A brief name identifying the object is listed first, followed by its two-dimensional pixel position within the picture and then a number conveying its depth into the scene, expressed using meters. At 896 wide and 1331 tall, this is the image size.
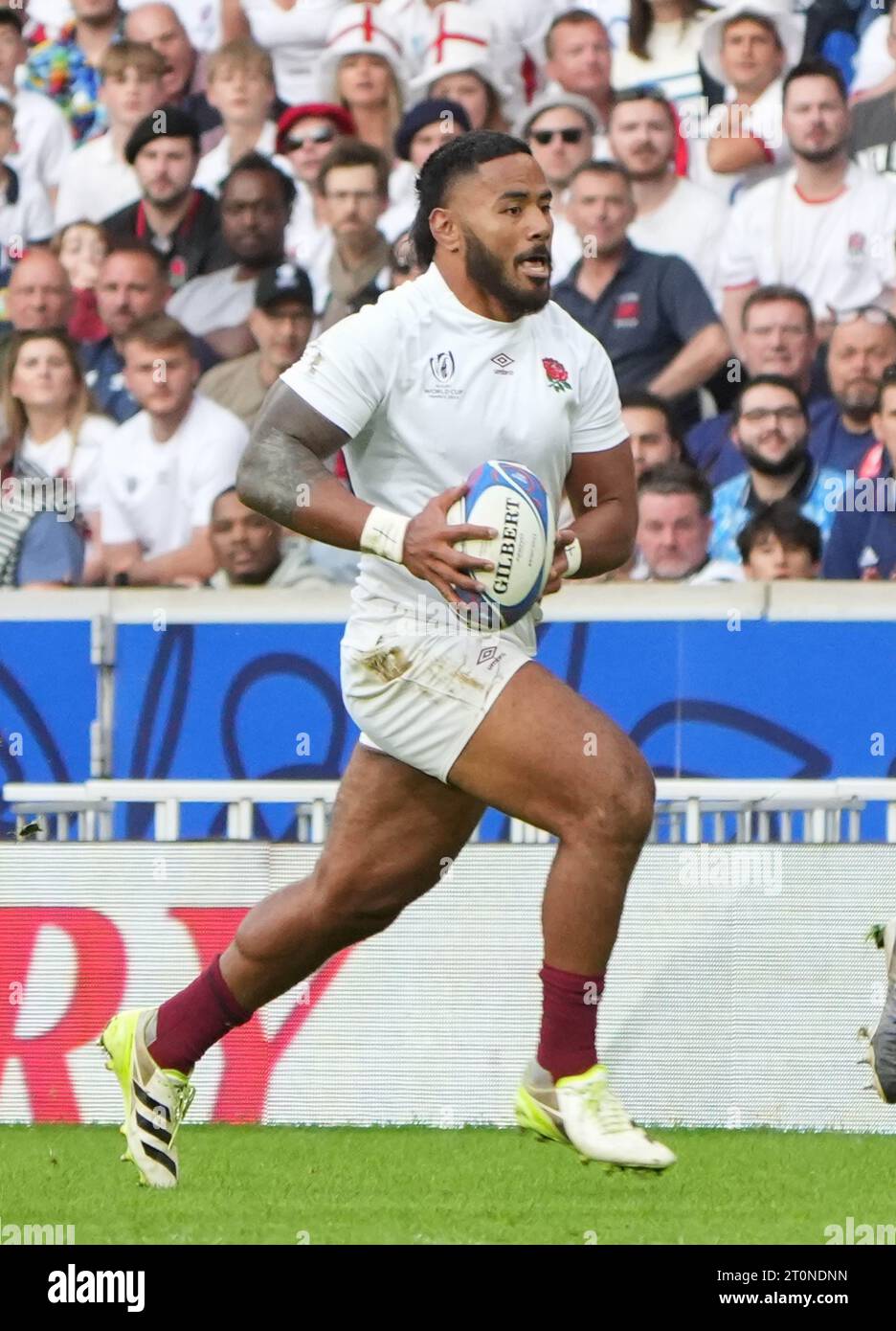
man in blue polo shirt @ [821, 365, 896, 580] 9.91
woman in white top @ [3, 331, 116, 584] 10.97
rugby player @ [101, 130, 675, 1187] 5.12
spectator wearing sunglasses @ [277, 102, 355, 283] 11.04
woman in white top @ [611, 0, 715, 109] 10.95
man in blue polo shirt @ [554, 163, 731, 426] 10.38
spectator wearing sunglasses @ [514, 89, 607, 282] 10.87
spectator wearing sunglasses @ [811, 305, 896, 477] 10.05
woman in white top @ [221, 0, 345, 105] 11.37
